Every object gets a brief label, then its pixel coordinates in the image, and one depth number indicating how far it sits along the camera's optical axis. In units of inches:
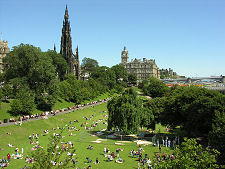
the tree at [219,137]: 888.9
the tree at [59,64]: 3506.2
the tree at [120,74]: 5064.0
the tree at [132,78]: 5669.3
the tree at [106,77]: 4008.4
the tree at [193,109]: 1255.5
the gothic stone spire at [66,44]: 3978.8
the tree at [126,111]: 1332.4
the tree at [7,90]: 2069.9
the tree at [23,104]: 1781.5
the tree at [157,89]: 3878.0
